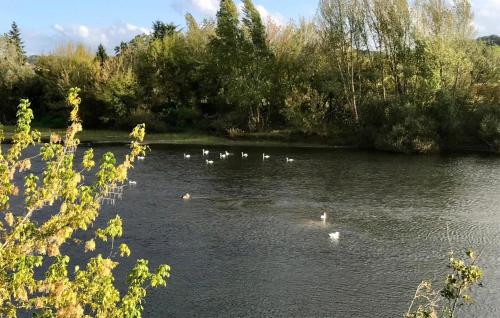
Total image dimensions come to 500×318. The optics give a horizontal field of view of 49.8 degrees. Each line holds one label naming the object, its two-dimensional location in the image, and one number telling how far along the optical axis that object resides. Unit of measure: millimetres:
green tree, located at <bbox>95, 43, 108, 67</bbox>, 82388
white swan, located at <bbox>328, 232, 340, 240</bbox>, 26234
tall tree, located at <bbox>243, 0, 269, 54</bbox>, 66375
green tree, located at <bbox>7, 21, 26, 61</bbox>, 123338
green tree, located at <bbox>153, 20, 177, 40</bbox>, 89650
